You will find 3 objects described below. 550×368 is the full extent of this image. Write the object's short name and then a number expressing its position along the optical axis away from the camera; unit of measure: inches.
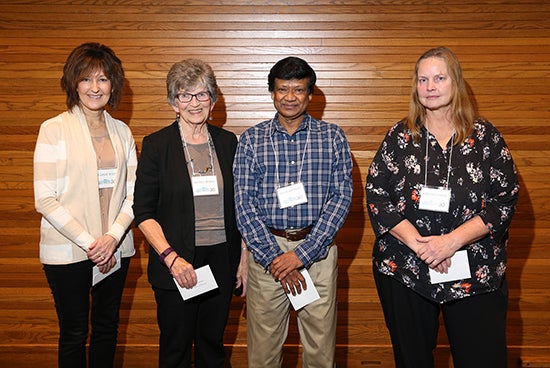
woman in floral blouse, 86.7
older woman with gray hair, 94.6
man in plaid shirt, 96.0
